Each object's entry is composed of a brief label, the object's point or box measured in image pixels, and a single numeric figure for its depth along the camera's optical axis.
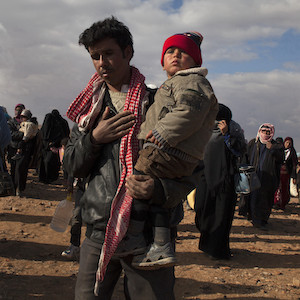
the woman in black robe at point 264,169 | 8.19
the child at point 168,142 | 1.67
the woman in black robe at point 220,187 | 5.64
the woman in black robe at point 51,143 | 11.30
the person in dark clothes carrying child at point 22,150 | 9.17
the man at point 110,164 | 1.83
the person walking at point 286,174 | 11.03
